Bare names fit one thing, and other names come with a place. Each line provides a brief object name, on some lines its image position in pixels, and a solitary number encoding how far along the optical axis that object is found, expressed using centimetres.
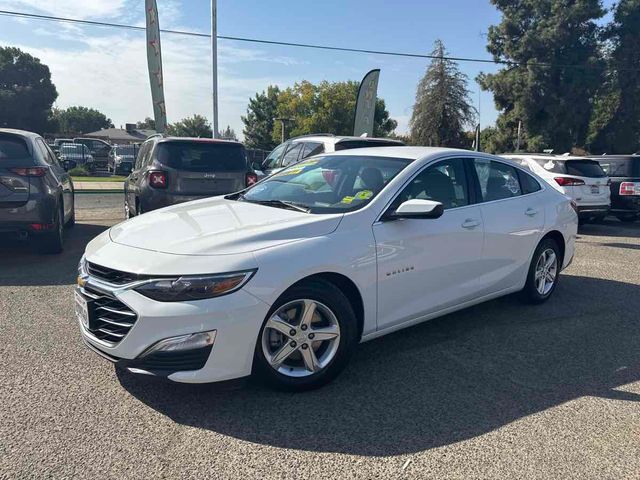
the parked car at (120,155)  2902
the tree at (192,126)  9186
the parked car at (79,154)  3048
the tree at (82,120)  9888
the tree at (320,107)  4947
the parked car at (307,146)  935
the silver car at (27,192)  657
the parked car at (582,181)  1105
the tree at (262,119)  6138
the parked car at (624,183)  1227
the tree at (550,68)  3077
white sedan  309
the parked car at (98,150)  3729
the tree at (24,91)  5650
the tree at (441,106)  3059
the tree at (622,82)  3092
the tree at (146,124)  12041
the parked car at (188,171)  768
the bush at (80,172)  2694
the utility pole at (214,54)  1997
